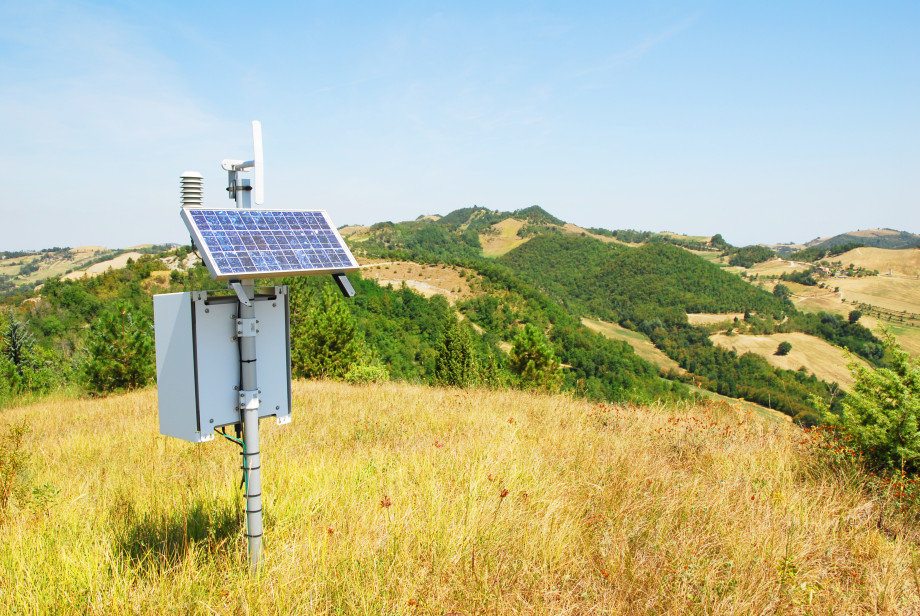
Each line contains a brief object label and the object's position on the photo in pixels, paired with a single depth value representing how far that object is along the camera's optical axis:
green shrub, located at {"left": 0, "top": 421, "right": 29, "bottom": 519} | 3.63
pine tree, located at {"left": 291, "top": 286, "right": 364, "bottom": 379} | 23.20
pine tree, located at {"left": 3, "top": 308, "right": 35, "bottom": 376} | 29.17
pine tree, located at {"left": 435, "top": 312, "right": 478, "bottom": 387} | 26.23
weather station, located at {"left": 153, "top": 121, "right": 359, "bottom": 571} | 2.35
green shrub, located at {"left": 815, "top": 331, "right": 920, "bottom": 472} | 4.28
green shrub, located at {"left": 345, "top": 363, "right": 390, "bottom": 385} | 21.21
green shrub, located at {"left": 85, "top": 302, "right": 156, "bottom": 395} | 15.48
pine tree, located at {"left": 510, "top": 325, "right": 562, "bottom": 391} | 26.59
